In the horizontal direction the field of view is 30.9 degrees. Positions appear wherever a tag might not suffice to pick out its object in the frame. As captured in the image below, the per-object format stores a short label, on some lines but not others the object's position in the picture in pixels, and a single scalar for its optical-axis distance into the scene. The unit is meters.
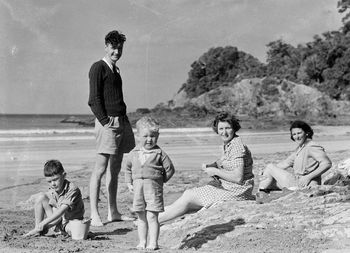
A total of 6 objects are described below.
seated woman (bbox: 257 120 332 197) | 6.78
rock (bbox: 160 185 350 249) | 5.53
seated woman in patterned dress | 6.00
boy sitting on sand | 5.79
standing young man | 6.73
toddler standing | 5.16
